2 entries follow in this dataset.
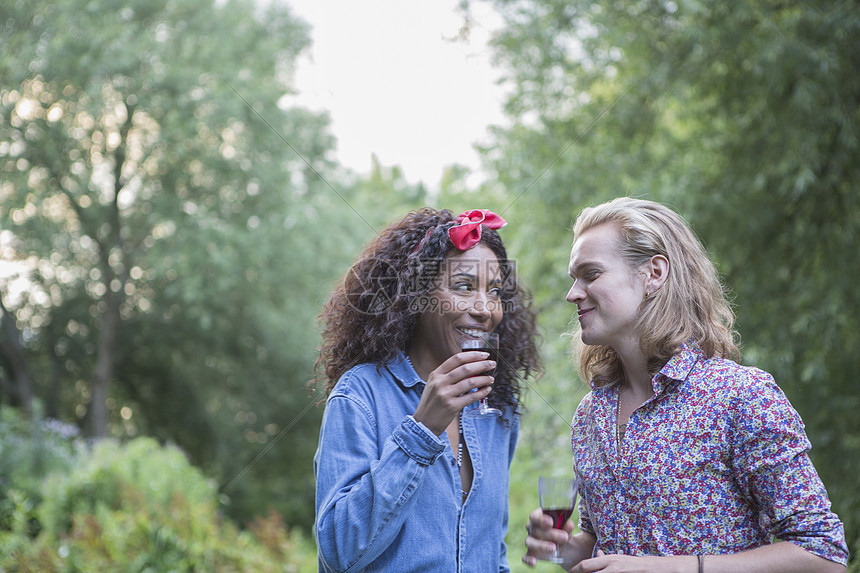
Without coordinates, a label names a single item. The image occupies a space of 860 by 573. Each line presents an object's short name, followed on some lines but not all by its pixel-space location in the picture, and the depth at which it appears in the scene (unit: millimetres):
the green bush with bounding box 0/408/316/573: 4754
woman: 1795
